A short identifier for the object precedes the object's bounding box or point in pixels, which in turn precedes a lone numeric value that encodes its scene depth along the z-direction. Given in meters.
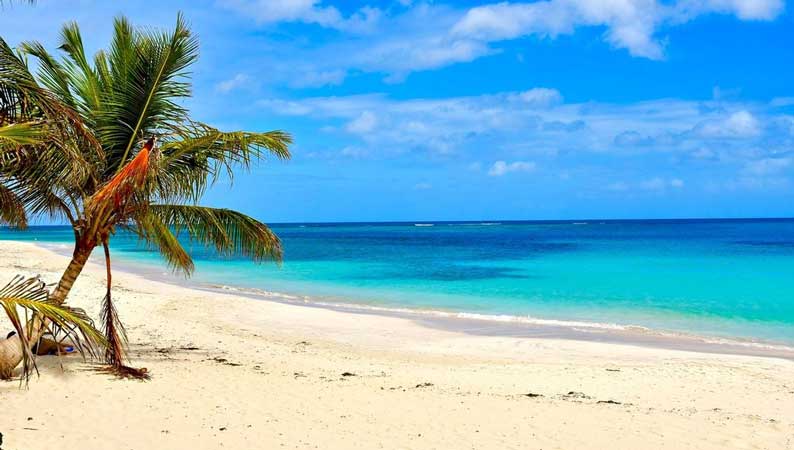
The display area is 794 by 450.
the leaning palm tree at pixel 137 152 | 7.74
